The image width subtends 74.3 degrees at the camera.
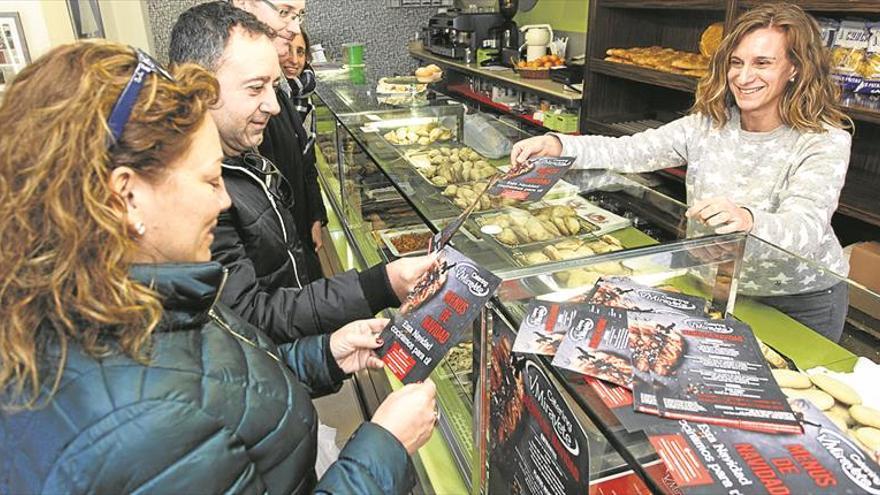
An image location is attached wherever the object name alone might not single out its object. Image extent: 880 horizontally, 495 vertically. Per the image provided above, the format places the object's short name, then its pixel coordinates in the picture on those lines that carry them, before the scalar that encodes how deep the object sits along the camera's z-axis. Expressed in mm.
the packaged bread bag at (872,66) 2355
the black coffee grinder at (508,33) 5207
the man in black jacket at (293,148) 2092
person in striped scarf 2459
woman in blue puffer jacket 689
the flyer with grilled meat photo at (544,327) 960
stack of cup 4852
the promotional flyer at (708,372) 770
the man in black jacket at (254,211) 1395
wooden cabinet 3709
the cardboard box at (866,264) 2486
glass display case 1073
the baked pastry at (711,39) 3287
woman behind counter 1473
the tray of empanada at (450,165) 1945
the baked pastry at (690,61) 3285
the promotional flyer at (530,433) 888
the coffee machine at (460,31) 5430
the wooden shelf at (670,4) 2997
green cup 3954
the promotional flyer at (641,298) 1049
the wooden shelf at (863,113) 2326
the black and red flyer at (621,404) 780
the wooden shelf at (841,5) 2246
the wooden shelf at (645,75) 3277
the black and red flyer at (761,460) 674
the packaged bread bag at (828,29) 2543
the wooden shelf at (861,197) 2486
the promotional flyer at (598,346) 875
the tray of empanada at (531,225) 1478
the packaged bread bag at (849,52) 2428
